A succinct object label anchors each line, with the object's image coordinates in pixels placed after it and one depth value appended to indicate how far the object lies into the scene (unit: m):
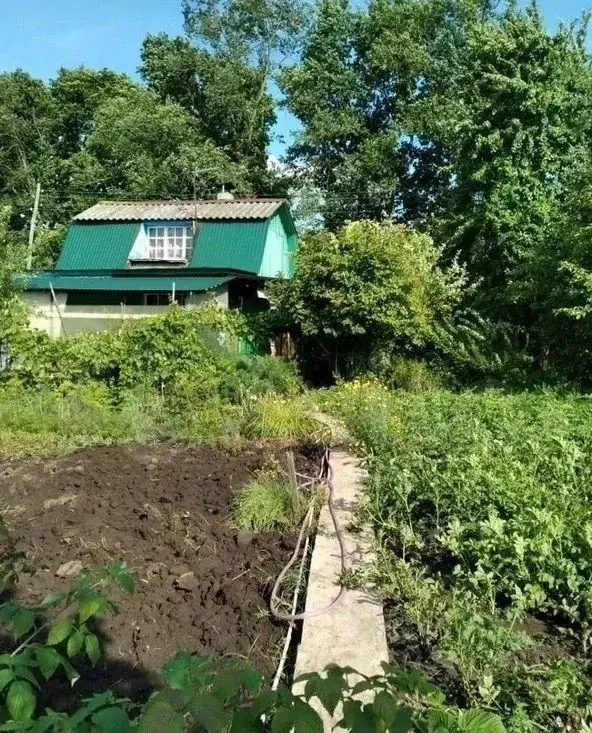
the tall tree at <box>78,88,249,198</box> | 33.44
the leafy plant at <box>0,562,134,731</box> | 1.45
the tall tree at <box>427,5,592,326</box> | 17.22
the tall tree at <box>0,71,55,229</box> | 39.34
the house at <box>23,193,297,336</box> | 22.69
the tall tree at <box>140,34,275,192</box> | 36.19
